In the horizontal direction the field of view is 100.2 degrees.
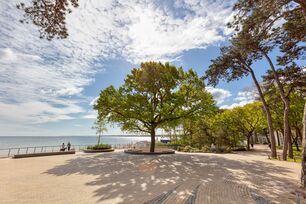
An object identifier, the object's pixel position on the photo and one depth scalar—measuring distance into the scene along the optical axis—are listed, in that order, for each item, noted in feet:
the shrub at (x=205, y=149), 66.18
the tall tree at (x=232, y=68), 41.49
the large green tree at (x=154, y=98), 50.97
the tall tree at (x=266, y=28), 20.86
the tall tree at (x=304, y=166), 18.44
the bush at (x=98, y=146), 64.49
